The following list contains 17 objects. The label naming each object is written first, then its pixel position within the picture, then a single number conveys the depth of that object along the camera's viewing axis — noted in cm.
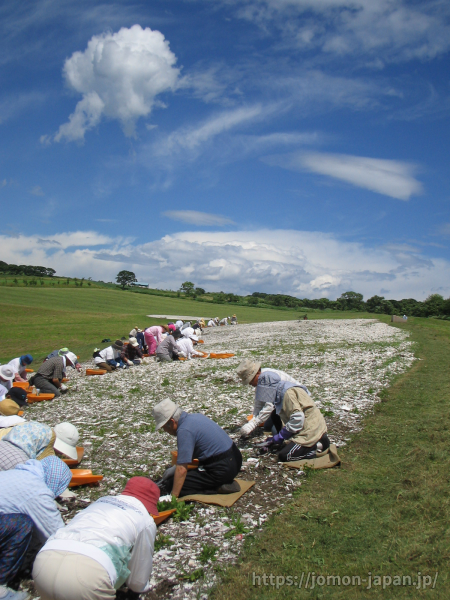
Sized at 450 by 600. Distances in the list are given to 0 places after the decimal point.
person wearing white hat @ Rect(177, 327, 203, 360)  2538
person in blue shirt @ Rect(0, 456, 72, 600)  485
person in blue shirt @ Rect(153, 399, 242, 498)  701
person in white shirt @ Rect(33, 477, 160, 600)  392
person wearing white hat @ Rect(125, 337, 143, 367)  2368
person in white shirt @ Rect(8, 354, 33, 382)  1656
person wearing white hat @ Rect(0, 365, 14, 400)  1530
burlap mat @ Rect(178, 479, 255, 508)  712
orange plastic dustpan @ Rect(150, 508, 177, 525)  635
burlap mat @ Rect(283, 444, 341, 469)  847
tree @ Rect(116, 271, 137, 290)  18288
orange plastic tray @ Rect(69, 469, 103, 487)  794
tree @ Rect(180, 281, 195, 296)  16300
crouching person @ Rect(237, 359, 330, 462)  864
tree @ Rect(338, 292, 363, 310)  12550
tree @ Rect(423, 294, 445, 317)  10121
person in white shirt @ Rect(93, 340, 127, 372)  2258
